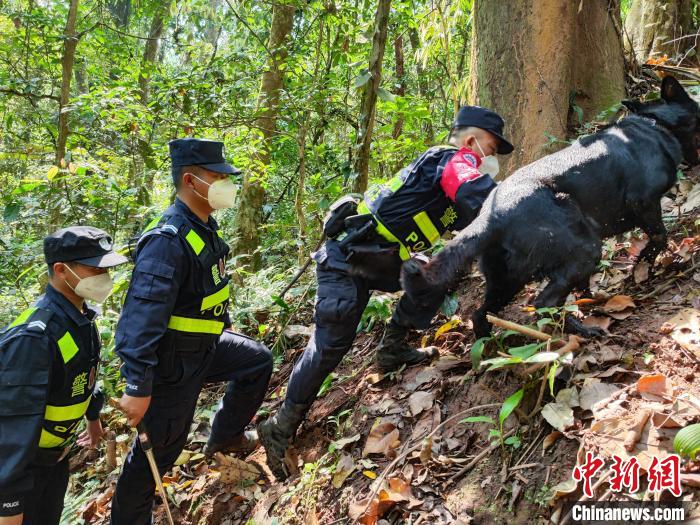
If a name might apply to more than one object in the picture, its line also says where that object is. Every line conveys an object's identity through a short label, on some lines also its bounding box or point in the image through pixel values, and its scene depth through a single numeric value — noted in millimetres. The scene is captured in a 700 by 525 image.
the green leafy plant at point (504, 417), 2453
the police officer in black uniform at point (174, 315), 2904
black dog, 3010
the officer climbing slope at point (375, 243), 3391
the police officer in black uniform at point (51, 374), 2518
